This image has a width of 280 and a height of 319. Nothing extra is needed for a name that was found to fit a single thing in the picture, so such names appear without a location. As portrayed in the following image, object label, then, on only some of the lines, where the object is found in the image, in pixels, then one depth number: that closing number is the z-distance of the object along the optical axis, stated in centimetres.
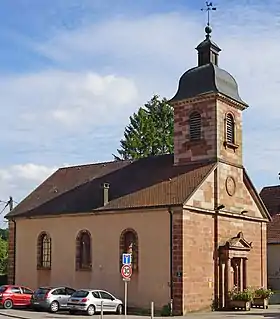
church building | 3778
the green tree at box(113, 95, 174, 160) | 6775
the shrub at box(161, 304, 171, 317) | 3657
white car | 3572
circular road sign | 2906
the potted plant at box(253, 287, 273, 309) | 4144
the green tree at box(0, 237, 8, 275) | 7581
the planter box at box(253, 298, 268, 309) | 4147
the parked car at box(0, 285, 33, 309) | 4022
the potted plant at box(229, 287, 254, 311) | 3956
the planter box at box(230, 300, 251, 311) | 3956
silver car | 3766
